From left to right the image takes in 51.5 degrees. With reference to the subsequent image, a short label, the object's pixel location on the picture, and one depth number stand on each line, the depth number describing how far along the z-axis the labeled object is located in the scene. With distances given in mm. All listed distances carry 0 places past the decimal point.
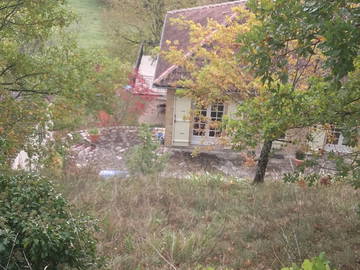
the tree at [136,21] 25562
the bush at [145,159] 10672
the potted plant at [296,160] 14870
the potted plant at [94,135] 16656
